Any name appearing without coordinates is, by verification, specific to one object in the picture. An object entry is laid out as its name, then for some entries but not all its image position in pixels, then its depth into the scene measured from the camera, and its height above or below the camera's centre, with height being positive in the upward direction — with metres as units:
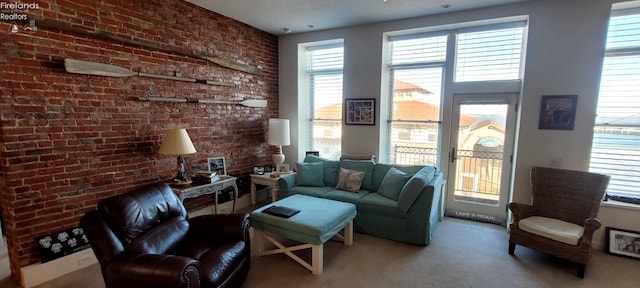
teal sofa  3.34 -0.99
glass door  3.97 -0.52
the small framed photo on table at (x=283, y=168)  4.80 -0.84
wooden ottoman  2.76 -1.07
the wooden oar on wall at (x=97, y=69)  2.65 +0.45
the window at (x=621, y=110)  3.26 +0.13
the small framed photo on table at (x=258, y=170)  4.64 -0.86
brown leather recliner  1.88 -0.98
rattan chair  2.76 -1.01
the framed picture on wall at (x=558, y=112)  3.41 +0.10
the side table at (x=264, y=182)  4.35 -1.00
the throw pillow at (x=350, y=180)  4.06 -0.88
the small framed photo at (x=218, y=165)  4.10 -0.69
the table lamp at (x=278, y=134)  4.73 -0.28
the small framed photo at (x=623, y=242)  3.10 -1.31
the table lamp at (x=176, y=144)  3.27 -0.32
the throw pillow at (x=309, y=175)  4.31 -0.85
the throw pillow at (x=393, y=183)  3.70 -0.84
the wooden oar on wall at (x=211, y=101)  3.37 +0.21
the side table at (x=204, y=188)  3.34 -0.87
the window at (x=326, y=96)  5.11 +0.38
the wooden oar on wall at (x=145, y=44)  2.59 +0.78
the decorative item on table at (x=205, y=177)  3.64 -0.77
